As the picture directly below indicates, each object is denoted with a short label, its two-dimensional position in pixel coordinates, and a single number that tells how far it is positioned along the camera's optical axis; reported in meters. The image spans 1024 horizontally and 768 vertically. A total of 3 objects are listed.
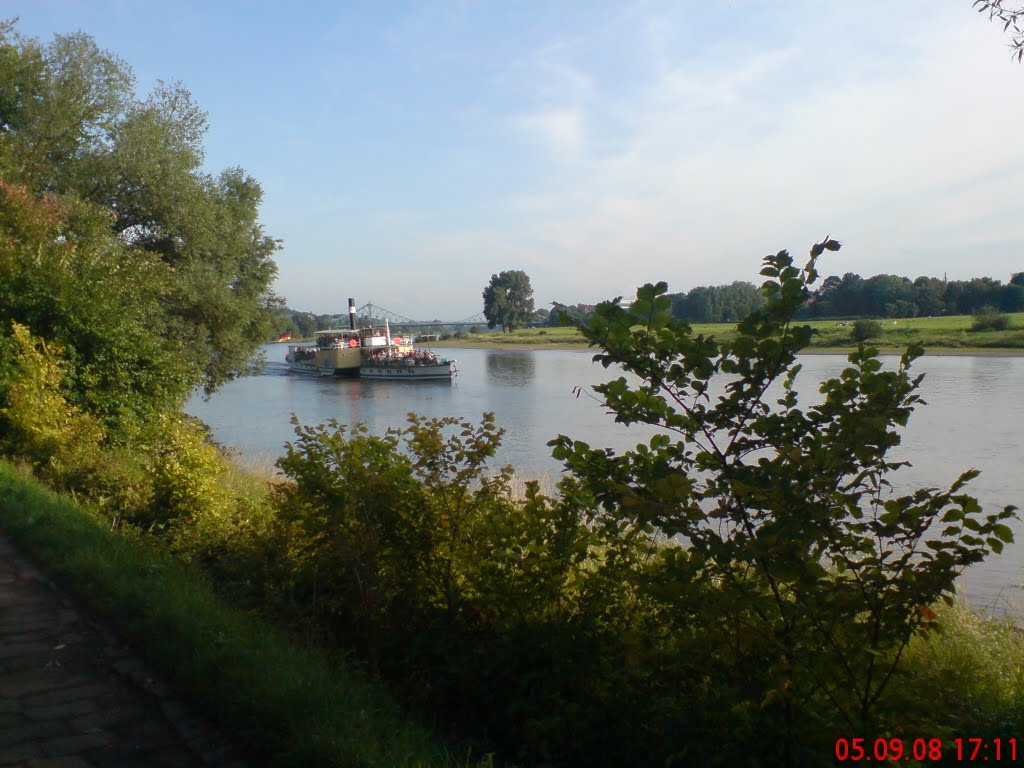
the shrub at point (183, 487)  8.04
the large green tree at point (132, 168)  21.41
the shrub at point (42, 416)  10.69
